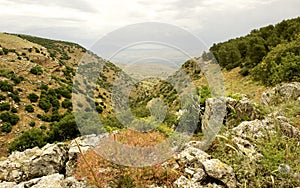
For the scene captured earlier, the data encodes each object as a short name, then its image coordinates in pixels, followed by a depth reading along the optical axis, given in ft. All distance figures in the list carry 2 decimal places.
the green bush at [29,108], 114.32
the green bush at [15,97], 116.78
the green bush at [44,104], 120.30
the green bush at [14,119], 102.13
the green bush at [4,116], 100.27
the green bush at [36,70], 146.03
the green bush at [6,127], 96.73
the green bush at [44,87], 136.15
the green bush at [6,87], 117.91
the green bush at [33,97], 122.63
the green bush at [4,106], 107.88
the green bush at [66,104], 133.49
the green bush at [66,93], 142.31
